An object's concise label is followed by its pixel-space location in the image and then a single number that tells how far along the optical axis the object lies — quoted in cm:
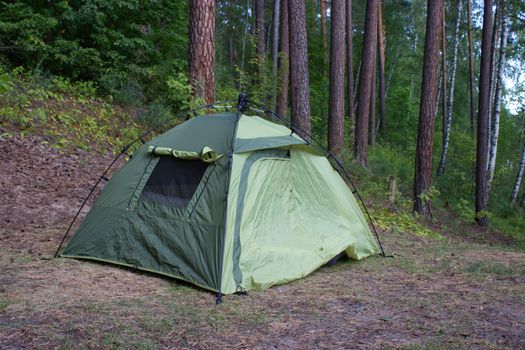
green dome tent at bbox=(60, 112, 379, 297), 482
